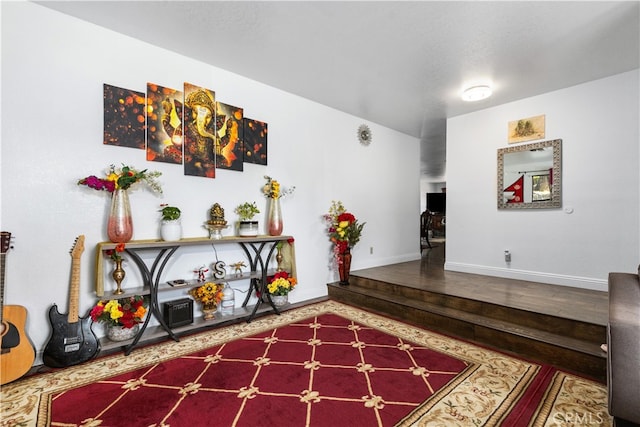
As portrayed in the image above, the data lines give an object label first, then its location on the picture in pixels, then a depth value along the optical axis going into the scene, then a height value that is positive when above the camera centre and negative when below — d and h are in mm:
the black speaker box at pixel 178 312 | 2666 -900
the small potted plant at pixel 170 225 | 2664 -87
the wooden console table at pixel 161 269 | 2377 -507
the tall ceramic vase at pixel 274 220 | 3420 -55
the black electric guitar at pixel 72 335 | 2172 -914
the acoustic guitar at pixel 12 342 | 1948 -866
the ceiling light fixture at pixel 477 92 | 3486 +1491
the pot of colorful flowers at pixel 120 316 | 2336 -817
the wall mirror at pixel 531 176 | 3713 +524
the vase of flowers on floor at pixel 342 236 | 4070 -293
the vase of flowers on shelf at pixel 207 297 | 2898 -817
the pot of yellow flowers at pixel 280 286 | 3350 -823
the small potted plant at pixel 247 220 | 3197 -52
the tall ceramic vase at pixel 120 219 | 2381 -29
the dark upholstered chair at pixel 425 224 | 7410 -233
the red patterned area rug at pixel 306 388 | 1657 -1152
